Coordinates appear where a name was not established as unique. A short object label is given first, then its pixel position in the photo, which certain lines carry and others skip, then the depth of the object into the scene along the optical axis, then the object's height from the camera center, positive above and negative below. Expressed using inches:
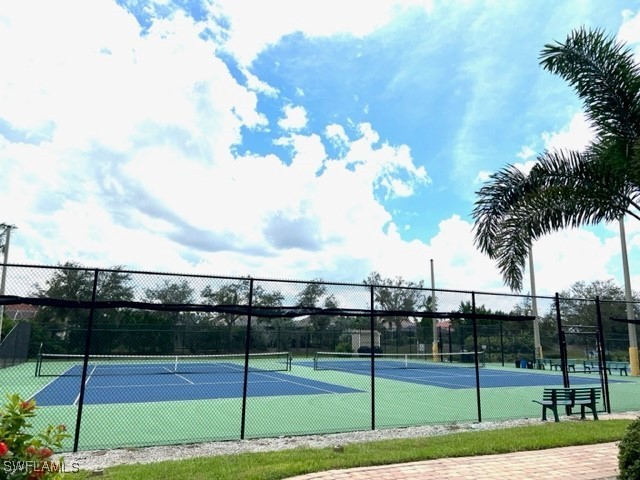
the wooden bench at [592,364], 1129.3 -49.2
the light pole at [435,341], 1337.8 +0.3
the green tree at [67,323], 866.8 +21.4
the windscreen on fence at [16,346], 917.4 -23.8
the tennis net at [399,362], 1208.5 -57.2
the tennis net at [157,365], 1018.7 -65.0
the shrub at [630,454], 202.2 -44.3
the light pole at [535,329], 1286.9 +34.3
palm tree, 335.3 +120.0
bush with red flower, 119.0 -27.3
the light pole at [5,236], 1130.7 +214.2
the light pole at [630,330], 995.3 +28.8
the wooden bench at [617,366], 1071.2 -48.1
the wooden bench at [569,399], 429.8 -47.8
